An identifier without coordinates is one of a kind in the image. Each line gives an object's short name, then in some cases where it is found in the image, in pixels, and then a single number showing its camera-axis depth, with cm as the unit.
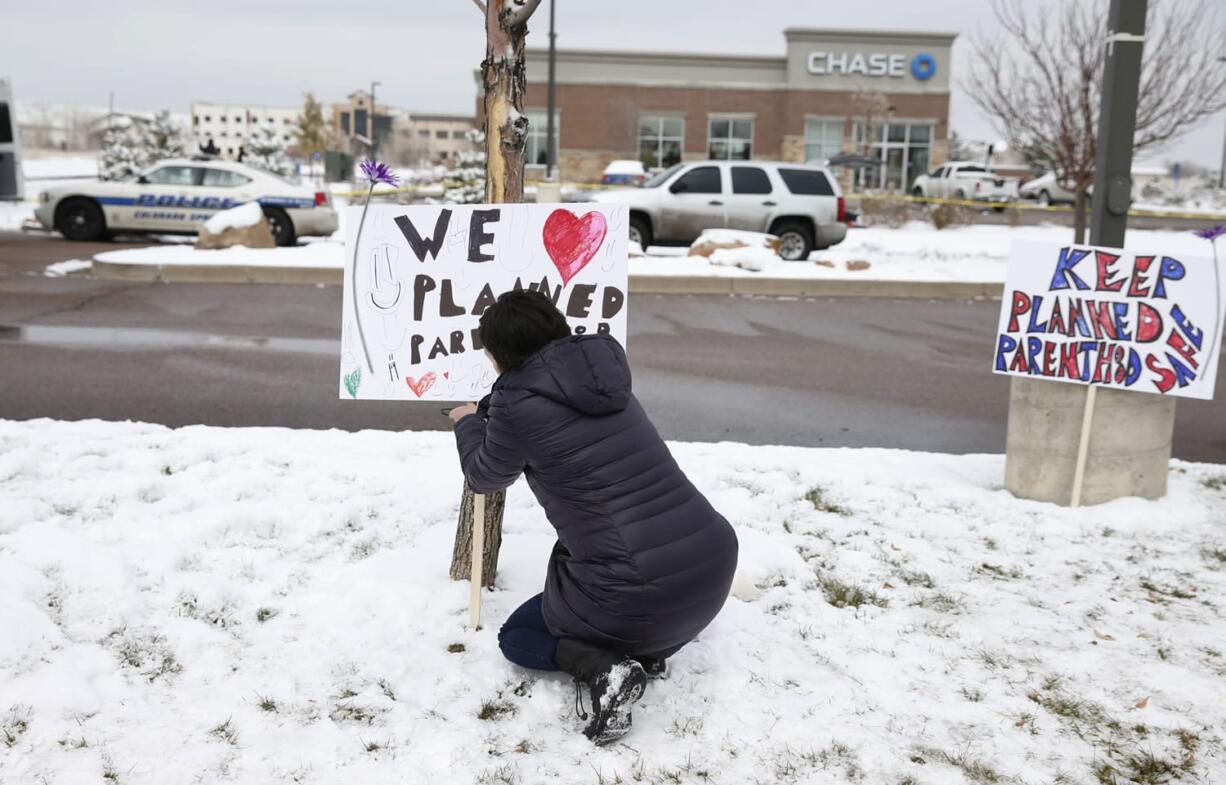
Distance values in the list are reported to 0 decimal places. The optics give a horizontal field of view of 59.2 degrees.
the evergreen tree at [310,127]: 4859
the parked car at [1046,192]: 4147
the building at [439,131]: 12719
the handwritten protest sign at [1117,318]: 547
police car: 1773
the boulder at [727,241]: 1619
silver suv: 1789
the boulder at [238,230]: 1587
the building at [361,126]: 7562
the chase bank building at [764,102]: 4788
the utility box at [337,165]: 3622
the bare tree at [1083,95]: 1611
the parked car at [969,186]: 3953
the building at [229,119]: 13438
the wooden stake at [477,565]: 395
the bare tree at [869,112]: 4338
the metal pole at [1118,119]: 559
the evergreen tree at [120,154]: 4153
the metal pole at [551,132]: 2424
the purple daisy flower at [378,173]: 408
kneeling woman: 320
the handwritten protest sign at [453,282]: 416
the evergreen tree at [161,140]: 4178
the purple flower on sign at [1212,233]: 571
